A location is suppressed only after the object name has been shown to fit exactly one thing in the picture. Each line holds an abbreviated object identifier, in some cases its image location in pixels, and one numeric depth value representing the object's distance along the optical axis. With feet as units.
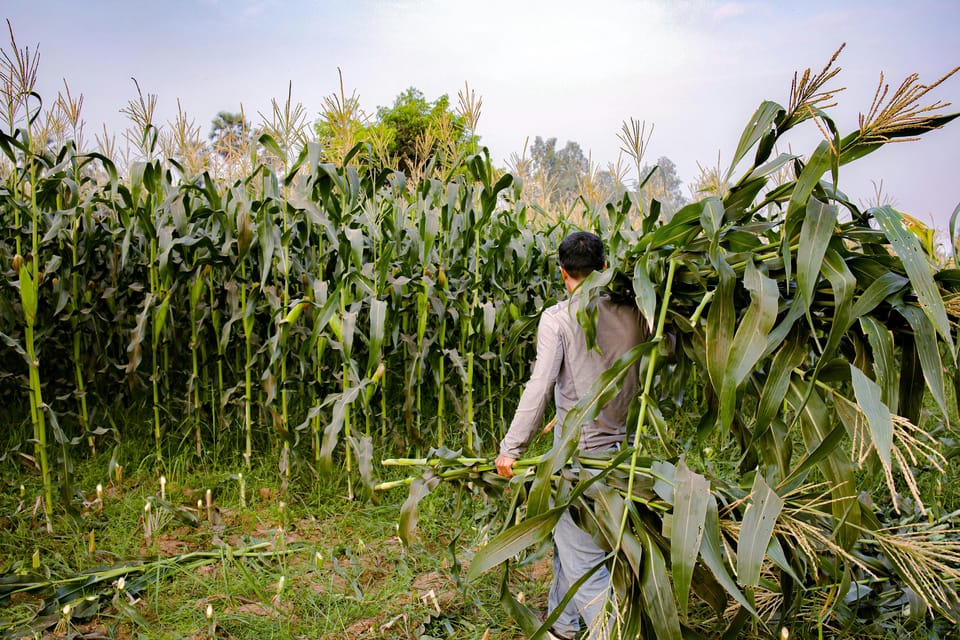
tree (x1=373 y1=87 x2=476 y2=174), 62.64
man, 8.08
